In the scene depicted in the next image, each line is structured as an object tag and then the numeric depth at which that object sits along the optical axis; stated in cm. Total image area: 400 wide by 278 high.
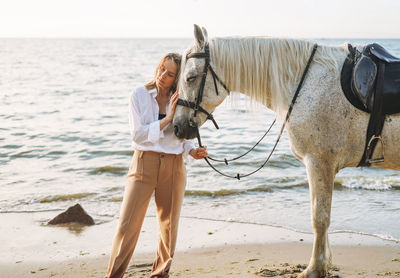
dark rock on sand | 550
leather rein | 310
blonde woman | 316
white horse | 307
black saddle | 300
